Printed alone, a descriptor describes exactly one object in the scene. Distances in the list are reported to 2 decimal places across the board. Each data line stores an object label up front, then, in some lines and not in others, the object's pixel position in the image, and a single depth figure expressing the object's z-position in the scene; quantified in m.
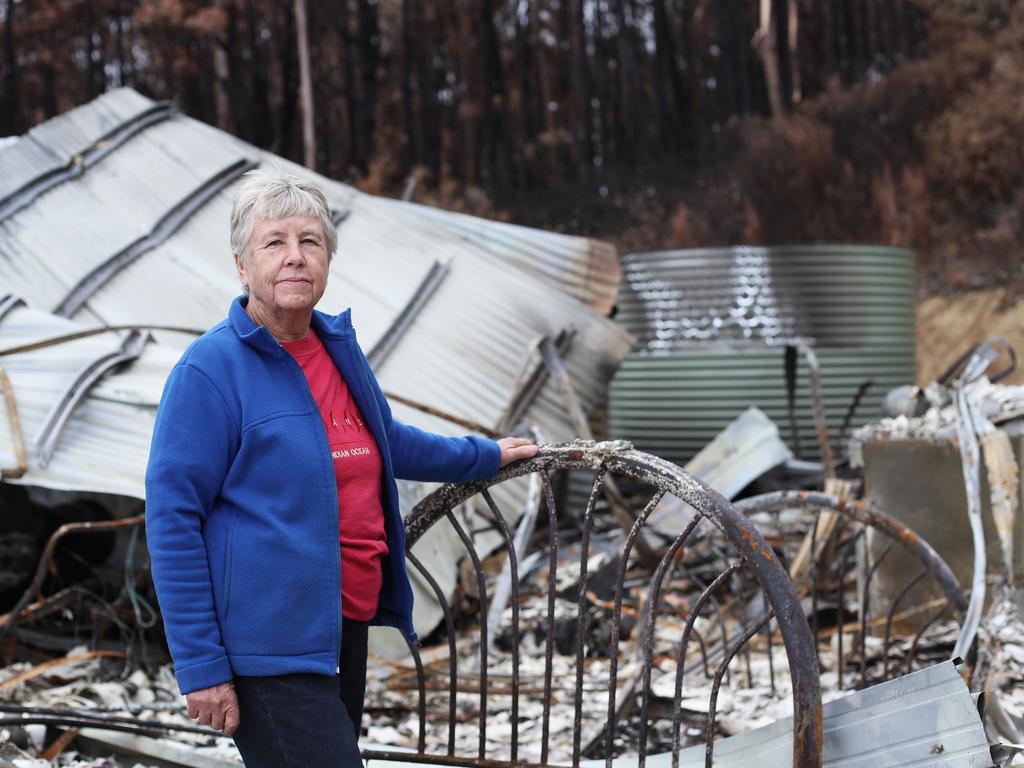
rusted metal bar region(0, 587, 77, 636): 3.96
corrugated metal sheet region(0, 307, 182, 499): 3.76
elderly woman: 1.72
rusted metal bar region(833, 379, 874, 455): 6.40
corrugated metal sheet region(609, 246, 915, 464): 7.51
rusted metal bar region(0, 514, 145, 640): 3.66
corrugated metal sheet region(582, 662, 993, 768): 1.99
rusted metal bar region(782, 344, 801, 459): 6.65
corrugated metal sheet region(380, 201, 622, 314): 6.93
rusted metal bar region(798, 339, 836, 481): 5.09
